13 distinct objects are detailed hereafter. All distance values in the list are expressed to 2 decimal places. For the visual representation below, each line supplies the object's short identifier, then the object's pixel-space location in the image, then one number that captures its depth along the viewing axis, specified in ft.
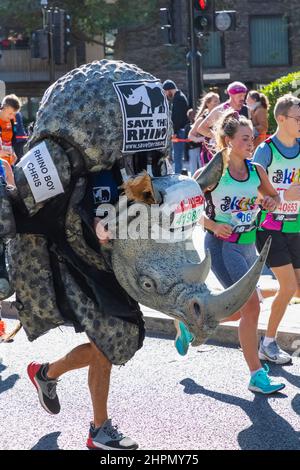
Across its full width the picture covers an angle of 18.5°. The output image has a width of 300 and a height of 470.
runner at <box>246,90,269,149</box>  41.34
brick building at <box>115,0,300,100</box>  112.98
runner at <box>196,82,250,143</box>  33.78
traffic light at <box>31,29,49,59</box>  63.87
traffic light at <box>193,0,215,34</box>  47.98
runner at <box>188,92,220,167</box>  37.26
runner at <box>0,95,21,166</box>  40.04
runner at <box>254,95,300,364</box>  21.70
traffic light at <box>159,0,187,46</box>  51.00
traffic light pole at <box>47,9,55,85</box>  63.52
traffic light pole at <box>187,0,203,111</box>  49.01
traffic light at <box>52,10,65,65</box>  65.00
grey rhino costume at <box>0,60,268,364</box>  13.94
